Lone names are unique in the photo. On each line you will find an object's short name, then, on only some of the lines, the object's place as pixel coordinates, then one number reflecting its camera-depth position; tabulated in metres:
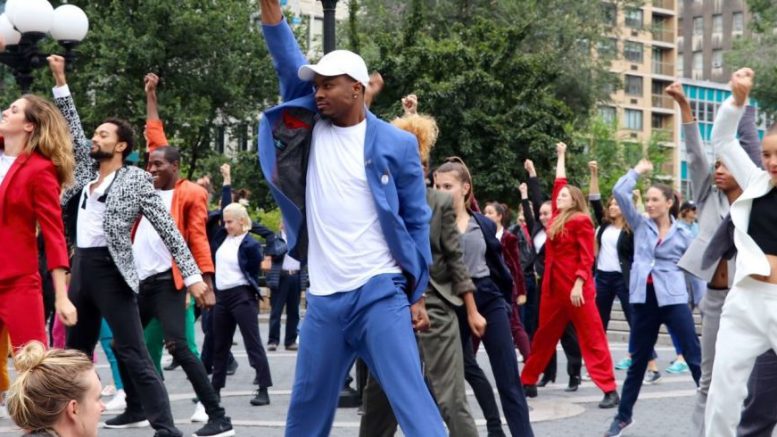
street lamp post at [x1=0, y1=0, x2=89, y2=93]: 14.62
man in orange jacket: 9.19
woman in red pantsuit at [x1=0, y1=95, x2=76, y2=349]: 7.58
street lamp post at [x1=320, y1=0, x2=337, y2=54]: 11.70
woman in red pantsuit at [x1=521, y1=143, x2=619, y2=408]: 11.77
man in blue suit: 5.95
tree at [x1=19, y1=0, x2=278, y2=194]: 39.38
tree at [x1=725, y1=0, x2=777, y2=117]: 42.62
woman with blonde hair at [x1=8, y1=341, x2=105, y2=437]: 4.06
